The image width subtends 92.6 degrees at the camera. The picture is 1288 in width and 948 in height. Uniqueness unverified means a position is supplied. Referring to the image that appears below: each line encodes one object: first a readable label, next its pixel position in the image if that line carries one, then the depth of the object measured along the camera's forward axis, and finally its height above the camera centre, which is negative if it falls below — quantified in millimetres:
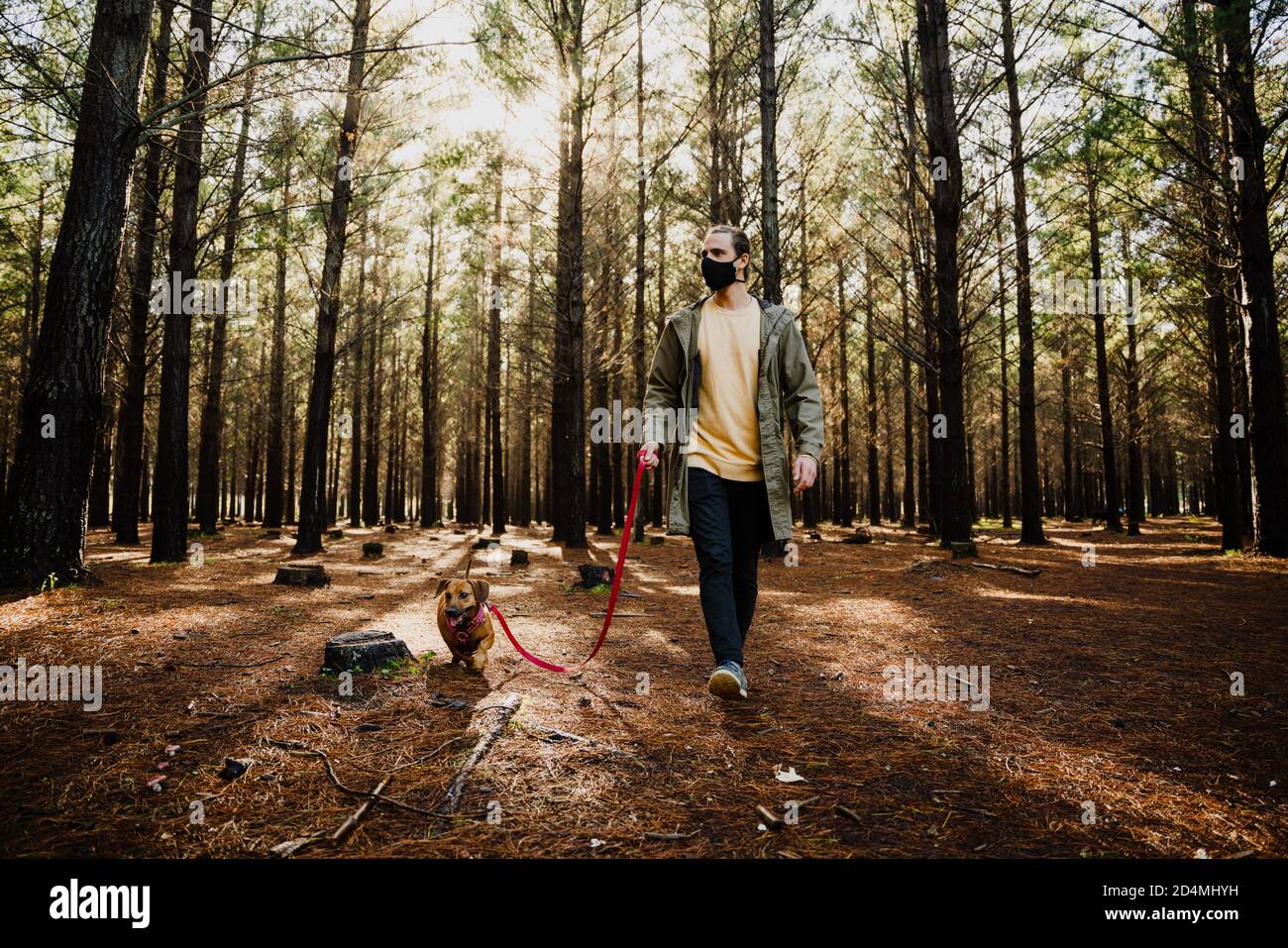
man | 3342 +421
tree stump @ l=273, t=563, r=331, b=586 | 7434 -958
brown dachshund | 3906 -809
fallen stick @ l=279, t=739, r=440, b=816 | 2100 -1065
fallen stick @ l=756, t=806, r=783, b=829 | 2029 -1085
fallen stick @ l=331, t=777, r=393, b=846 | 1897 -1046
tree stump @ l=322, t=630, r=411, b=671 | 3727 -966
